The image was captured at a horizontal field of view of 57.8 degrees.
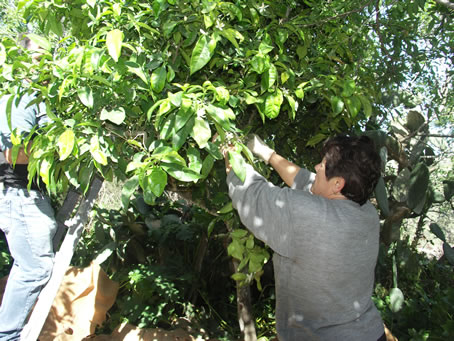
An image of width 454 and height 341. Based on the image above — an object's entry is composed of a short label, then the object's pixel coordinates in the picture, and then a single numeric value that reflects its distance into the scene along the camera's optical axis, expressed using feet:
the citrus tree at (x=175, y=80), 3.99
